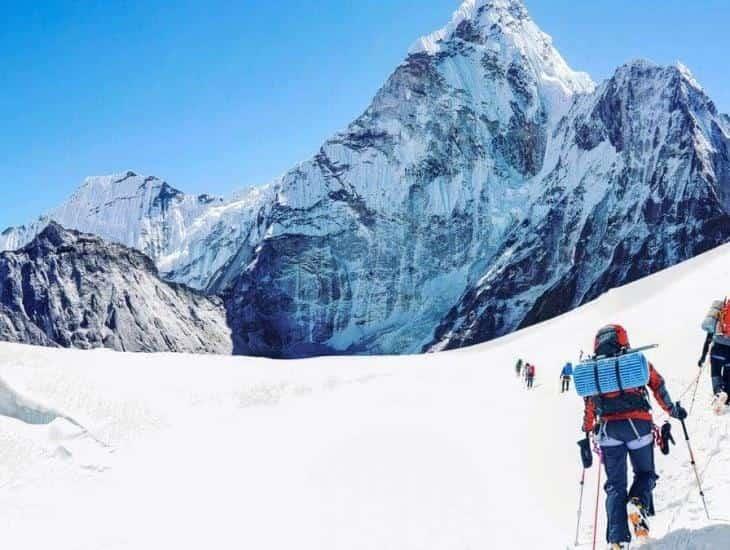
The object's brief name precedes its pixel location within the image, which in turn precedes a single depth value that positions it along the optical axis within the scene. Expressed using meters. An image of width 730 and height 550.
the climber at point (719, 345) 12.79
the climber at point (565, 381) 23.02
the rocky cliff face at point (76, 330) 192.38
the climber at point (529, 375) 28.81
